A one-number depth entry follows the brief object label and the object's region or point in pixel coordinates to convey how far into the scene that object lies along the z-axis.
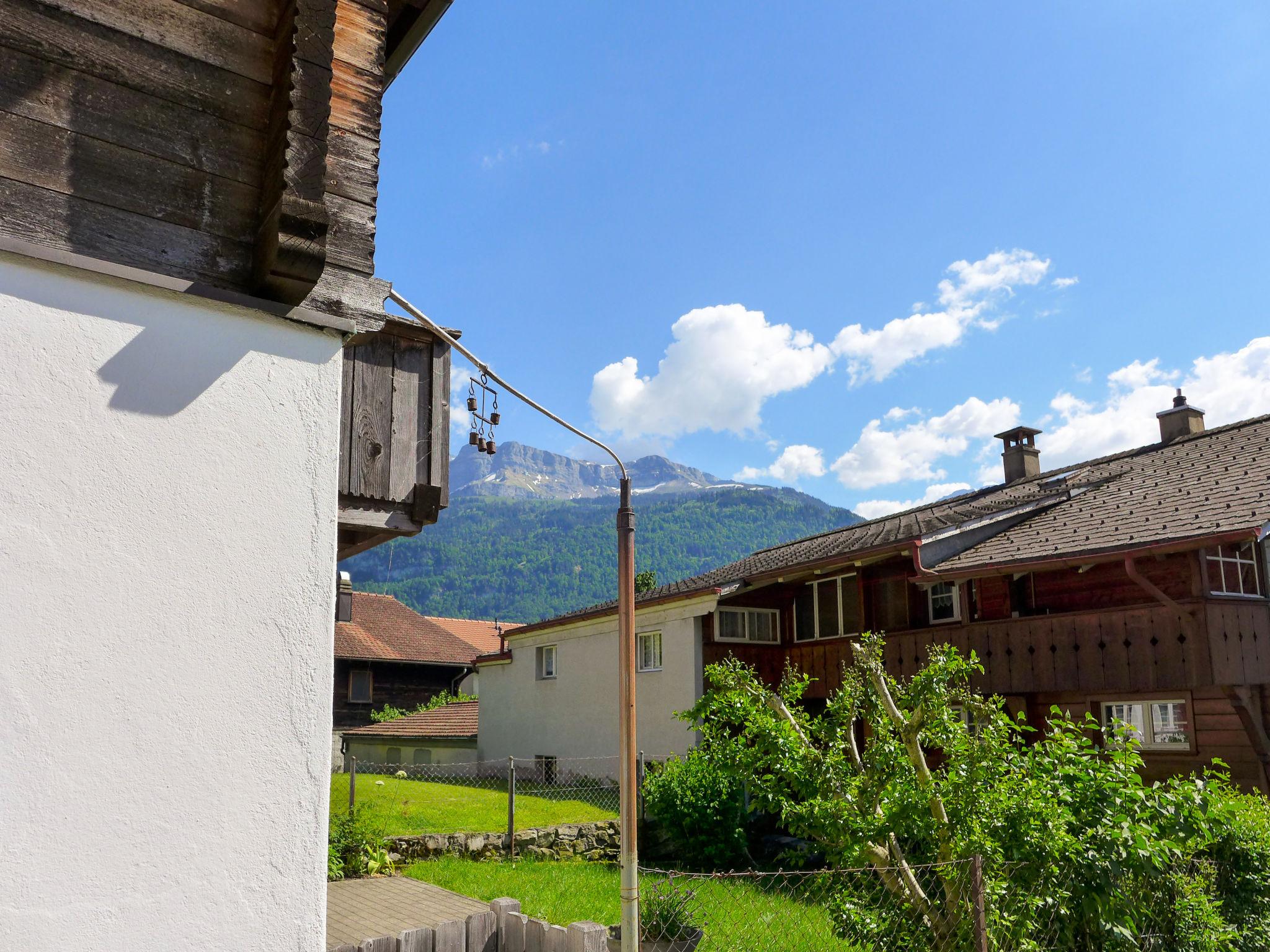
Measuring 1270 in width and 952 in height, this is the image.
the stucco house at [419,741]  28.62
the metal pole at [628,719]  6.85
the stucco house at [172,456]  3.46
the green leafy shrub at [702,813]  15.77
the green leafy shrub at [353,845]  12.75
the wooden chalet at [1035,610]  14.47
